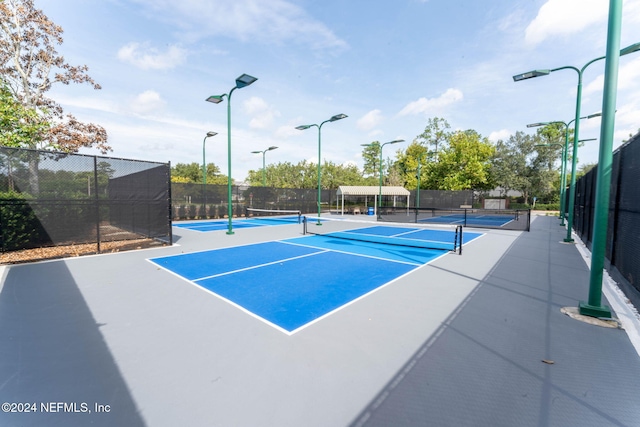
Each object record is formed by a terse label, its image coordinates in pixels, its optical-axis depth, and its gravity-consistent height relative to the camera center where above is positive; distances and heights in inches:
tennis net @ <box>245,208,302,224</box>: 930.1 -65.5
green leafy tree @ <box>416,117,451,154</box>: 2100.1 +487.8
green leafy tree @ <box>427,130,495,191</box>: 1720.0 +228.9
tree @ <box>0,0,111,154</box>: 588.1 +274.4
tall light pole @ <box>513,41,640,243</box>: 275.1 +146.9
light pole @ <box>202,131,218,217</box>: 908.1 +14.6
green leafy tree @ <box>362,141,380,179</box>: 2516.9 +349.5
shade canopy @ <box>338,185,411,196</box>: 1193.4 +37.6
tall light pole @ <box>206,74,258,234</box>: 440.2 +172.9
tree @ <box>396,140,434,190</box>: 2031.3 +276.4
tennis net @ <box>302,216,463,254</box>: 472.4 -68.2
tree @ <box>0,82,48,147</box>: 420.5 +105.1
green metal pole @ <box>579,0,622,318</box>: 173.0 +25.5
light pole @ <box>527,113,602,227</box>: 583.0 +65.1
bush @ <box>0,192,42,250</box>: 306.3 -32.7
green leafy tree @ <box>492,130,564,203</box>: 1843.0 +230.3
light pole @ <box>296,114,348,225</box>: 612.7 +176.3
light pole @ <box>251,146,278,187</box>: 1096.8 +195.7
